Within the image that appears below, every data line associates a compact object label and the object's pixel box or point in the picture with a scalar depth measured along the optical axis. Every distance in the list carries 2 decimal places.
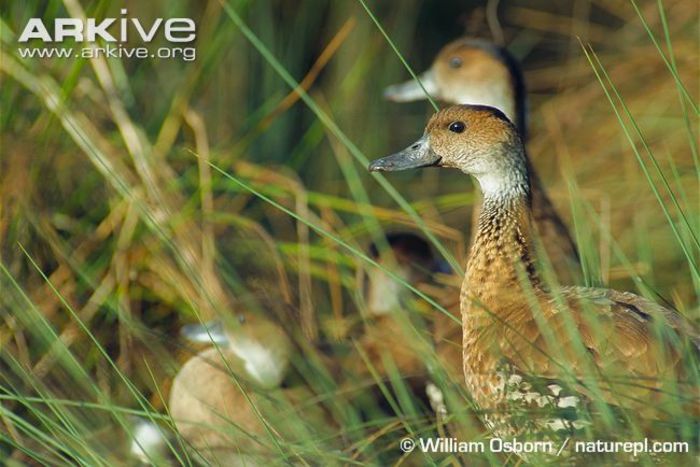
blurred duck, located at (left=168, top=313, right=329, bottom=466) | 7.43
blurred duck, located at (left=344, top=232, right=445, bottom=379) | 8.32
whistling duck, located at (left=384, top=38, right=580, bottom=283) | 10.09
